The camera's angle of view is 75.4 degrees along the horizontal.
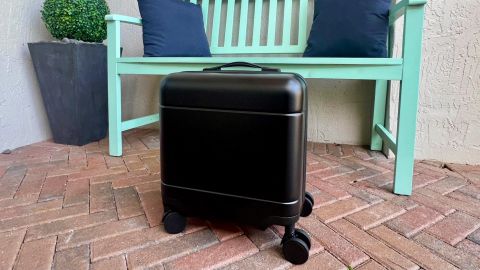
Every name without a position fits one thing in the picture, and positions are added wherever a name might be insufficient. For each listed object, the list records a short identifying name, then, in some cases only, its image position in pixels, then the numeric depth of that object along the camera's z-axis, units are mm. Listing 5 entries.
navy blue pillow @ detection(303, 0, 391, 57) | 1247
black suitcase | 677
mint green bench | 1025
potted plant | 1608
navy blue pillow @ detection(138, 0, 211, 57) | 1464
